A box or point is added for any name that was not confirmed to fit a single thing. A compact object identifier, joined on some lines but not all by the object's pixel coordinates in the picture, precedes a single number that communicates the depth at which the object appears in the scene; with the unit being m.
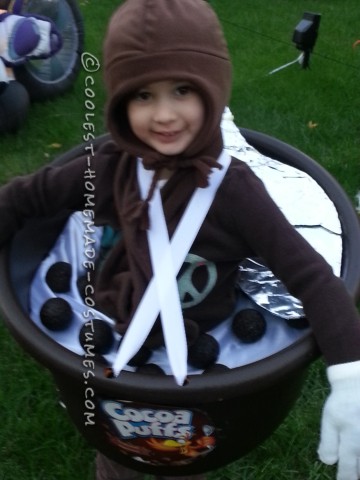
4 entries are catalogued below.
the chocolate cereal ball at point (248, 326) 1.53
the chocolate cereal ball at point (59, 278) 1.68
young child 1.23
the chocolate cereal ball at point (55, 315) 1.53
